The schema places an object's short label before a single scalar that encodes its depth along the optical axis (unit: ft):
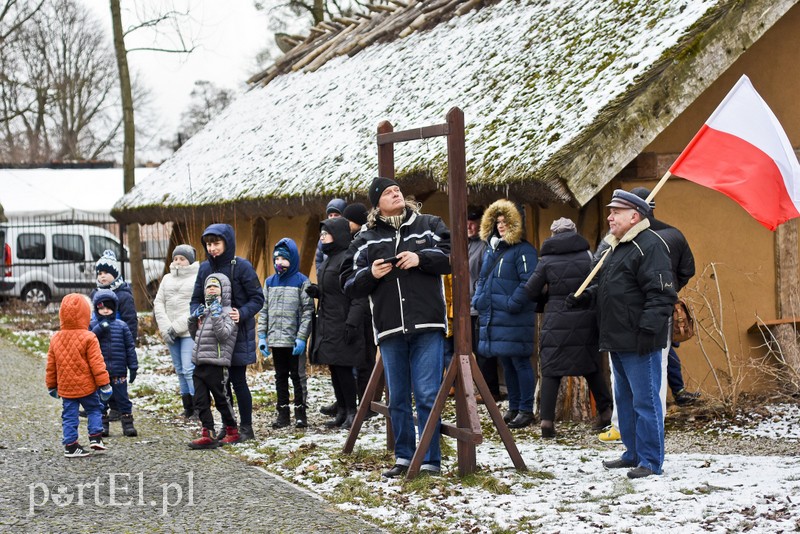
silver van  72.84
